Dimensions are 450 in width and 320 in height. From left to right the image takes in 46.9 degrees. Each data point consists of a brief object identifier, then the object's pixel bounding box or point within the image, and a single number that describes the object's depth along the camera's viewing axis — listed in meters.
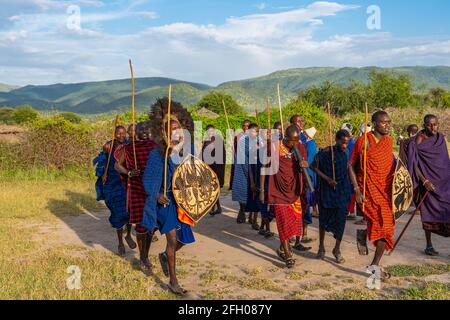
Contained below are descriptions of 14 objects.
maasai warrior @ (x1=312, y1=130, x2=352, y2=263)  6.80
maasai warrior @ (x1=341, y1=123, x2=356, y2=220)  9.23
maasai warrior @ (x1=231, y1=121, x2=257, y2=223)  9.09
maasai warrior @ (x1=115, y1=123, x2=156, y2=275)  6.37
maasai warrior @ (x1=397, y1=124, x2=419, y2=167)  7.40
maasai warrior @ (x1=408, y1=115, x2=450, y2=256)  7.07
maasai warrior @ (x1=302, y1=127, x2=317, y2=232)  7.79
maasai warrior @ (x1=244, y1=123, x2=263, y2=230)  8.68
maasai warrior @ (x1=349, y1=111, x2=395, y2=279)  5.86
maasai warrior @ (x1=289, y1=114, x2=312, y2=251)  7.30
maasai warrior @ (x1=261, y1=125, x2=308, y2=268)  6.55
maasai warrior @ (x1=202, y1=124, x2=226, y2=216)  10.44
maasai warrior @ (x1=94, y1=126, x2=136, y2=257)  7.22
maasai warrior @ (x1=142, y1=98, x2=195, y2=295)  5.36
